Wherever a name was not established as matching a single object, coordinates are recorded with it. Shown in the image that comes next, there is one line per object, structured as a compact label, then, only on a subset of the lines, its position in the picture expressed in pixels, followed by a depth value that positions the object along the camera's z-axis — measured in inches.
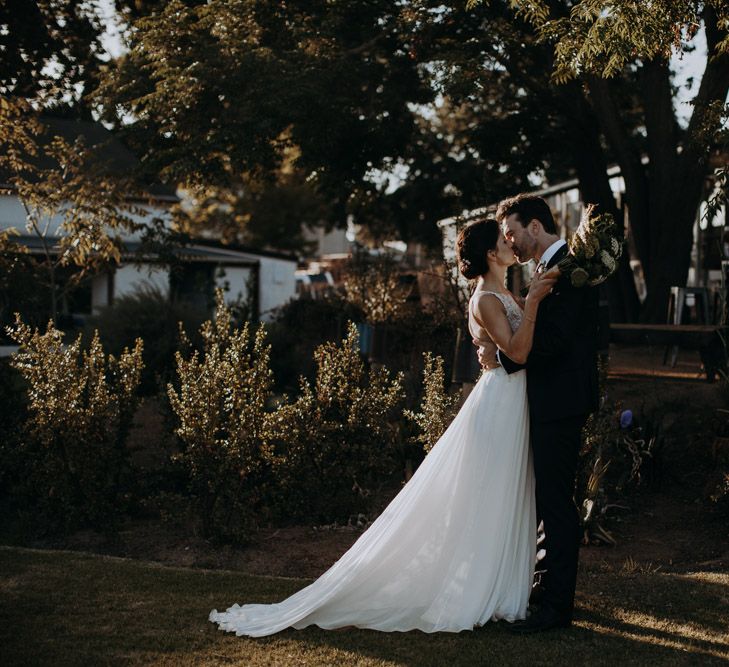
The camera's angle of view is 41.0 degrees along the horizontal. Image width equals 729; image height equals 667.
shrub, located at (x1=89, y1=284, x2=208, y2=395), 552.7
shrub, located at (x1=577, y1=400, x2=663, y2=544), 287.4
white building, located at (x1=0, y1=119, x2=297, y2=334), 1020.5
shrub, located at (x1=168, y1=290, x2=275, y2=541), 283.0
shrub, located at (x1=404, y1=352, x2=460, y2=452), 279.9
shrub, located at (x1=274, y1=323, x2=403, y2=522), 296.4
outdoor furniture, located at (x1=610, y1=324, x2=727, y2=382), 440.1
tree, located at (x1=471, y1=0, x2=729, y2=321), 368.8
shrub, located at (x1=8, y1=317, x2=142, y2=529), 298.8
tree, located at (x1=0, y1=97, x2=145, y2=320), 473.4
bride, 203.0
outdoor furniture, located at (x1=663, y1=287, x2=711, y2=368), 579.2
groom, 194.4
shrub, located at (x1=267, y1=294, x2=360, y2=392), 541.3
